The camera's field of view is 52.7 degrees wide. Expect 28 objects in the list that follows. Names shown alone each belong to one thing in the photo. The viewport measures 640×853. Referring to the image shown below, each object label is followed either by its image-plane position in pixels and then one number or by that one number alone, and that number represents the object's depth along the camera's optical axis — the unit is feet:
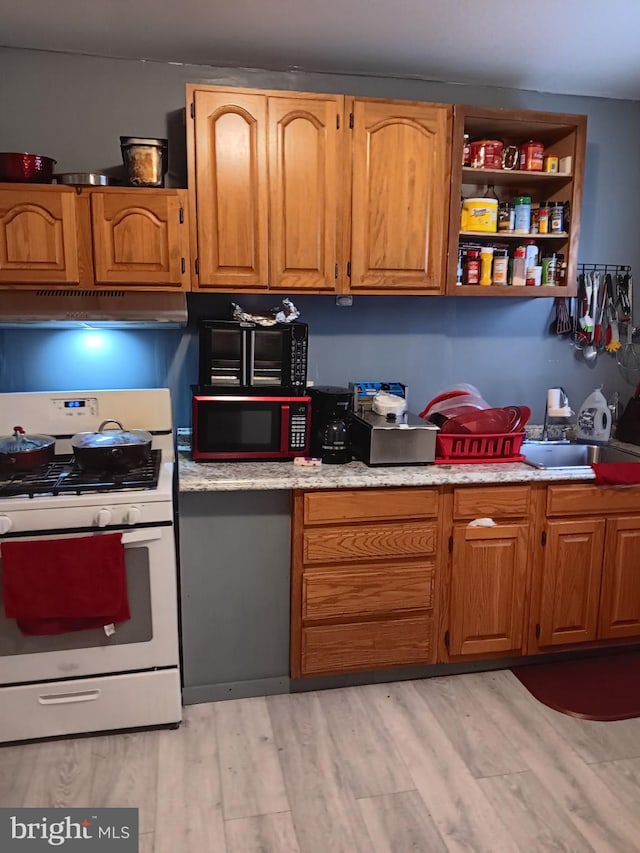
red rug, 7.95
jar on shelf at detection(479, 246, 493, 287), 8.93
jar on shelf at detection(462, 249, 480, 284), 8.92
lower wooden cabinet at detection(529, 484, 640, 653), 8.40
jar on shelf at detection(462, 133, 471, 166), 8.84
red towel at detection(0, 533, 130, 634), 6.61
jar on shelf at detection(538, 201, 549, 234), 9.07
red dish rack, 8.55
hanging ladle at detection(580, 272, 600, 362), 10.02
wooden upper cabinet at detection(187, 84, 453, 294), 7.84
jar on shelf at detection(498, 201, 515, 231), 9.13
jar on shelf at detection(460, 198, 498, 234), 8.80
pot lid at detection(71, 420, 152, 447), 7.44
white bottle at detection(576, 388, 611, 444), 9.89
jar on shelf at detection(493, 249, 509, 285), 8.95
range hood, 7.63
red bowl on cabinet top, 7.41
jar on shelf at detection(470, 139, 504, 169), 8.73
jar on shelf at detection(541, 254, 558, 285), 9.17
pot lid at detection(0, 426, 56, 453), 7.39
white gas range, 6.81
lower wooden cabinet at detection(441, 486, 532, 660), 8.16
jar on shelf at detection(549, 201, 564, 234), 9.04
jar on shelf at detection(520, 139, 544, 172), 8.90
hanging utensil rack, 10.08
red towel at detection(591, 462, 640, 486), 8.30
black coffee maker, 8.17
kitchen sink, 9.72
